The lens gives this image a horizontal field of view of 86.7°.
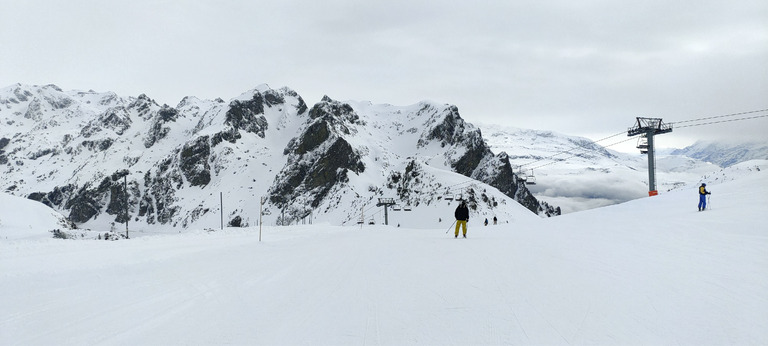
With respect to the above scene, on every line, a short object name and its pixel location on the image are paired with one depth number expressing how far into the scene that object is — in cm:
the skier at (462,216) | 1906
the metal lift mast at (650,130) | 5884
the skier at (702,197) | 2034
